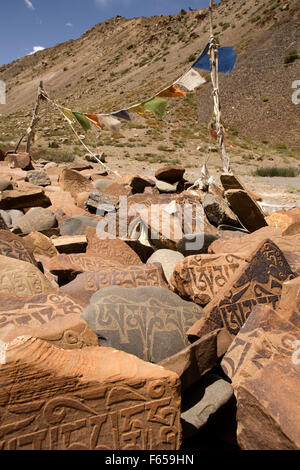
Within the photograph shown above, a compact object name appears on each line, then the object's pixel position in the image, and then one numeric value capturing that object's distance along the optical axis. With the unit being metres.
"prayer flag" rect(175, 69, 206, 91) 6.67
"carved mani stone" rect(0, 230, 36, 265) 2.99
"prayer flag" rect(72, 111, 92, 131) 7.23
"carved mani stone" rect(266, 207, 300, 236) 4.36
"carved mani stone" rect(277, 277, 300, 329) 2.04
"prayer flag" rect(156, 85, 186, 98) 6.76
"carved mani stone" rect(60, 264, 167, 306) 2.73
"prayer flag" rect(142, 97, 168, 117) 6.89
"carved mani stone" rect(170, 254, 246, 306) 2.63
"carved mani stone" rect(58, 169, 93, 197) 6.61
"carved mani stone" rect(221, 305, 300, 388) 1.77
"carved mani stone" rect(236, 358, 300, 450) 1.41
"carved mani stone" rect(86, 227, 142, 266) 3.79
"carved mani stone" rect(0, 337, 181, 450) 1.21
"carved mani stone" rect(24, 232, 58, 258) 3.67
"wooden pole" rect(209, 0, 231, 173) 6.14
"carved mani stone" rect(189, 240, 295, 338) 2.17
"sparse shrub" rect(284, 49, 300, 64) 27.14
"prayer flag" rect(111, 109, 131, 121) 7.04
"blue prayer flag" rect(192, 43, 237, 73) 6.31
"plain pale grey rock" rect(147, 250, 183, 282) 3.44
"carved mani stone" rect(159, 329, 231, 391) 1.63
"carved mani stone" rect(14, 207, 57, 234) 4.47
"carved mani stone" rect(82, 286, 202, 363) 1.93
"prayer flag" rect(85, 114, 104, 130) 7.27
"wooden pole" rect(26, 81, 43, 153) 8.86
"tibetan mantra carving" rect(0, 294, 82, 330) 1.95
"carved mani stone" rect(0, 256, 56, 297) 2.39
